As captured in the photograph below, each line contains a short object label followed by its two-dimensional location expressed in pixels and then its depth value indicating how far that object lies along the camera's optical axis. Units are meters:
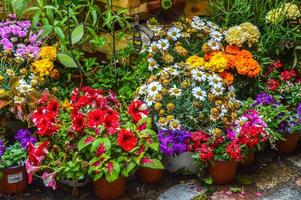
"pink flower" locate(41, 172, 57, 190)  2.84
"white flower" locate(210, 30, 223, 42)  3.59
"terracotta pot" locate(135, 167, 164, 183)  3.11
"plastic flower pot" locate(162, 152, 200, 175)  3.14
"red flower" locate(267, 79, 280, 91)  3.51
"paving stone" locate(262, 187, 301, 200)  3.10
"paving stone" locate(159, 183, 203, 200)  3.06
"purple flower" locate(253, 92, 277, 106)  3.36
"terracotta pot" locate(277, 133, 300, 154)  3.43
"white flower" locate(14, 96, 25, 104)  3.03
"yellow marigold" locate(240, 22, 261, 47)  3.55
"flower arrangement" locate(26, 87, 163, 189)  2.84
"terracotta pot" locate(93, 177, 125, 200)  2.95
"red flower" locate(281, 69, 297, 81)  3.56
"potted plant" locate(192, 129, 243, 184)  3.00
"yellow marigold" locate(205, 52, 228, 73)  3.40
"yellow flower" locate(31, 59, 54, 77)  3.26
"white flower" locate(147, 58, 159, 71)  3.40
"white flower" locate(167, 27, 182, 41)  3.55
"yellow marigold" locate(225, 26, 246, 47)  3.53
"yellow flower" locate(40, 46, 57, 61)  3.32
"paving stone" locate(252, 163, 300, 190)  3.22
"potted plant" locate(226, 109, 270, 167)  3.04
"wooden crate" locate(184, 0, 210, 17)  4.16
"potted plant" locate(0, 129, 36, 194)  2.95
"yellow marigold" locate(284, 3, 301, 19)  3.65
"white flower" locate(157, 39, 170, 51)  3.48
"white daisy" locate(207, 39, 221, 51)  3.52
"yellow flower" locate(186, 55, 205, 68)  3.40
